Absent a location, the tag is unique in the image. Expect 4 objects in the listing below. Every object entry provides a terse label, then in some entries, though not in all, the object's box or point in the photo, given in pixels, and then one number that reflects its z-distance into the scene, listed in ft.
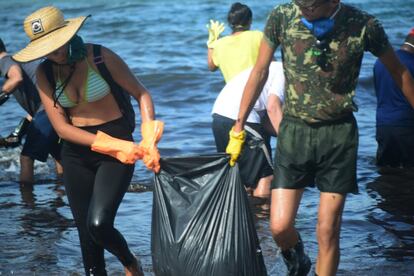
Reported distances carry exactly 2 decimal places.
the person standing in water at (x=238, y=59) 44.09
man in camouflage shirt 26.89
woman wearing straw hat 29.04
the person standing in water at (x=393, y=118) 50.24
